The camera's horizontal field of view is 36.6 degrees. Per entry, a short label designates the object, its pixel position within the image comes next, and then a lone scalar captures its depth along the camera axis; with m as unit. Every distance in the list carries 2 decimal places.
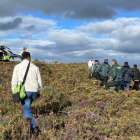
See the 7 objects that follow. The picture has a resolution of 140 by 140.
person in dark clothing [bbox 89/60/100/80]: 15.12
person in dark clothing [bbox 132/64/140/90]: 13.62
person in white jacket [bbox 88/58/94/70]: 18.86
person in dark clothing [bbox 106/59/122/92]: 11.65
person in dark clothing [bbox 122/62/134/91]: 12.63
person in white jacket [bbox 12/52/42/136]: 5.39
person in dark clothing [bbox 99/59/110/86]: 13.54
